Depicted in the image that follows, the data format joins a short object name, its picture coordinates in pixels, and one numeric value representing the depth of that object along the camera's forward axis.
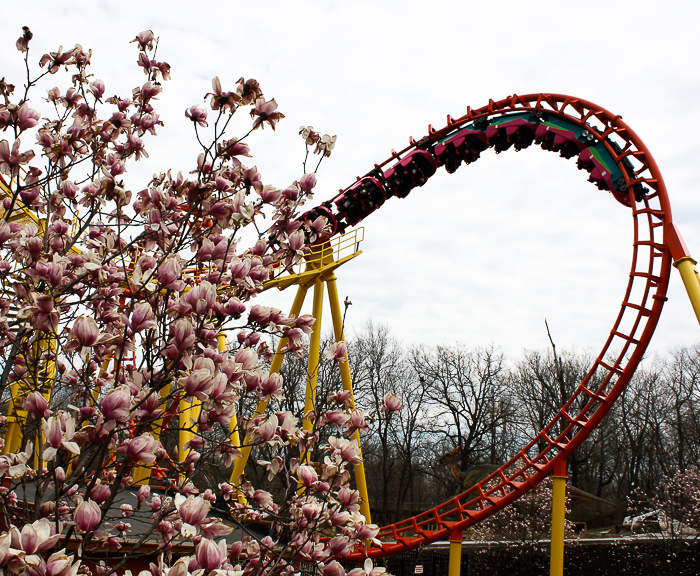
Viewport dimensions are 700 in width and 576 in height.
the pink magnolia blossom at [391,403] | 2.27
